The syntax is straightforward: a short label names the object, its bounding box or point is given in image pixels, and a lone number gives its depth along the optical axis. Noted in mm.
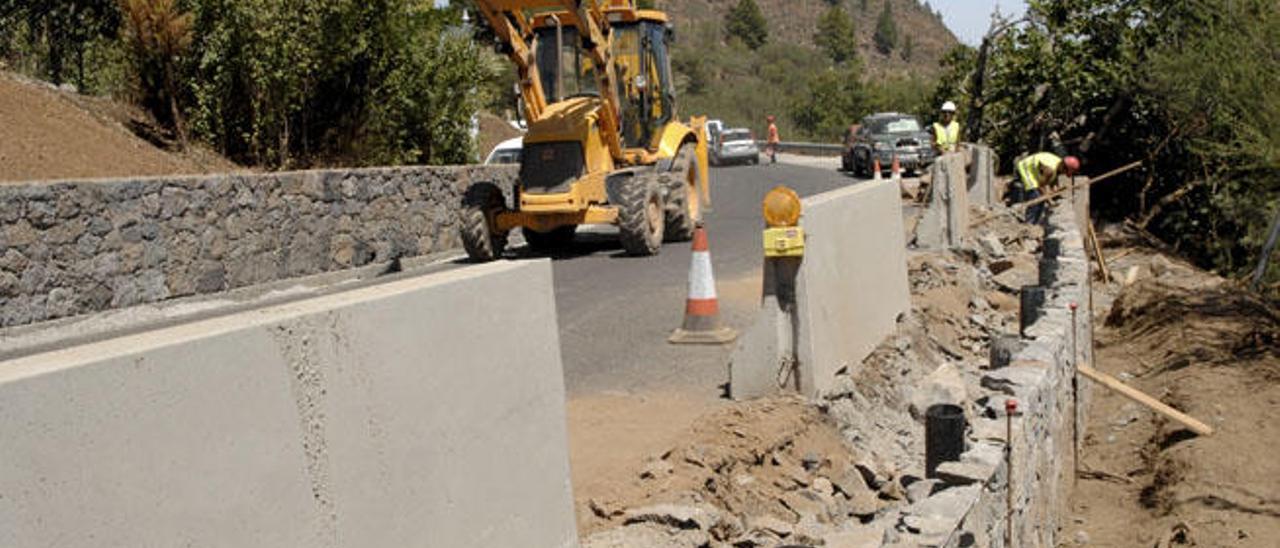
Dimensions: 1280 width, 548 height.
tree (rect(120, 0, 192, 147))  17672
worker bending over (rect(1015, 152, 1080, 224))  18844
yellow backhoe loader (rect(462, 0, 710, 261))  15336
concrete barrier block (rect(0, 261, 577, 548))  3010
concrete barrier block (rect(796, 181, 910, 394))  8375
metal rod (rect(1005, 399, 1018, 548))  5719
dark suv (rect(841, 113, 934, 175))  32562
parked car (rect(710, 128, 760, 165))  44000
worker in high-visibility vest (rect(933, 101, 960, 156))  21734
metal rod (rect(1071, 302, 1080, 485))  9578
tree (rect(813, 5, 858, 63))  108625
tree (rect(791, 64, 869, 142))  64438
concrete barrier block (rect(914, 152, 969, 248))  16672
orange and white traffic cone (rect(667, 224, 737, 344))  10080
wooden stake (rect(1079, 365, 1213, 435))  8969
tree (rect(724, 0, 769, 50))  112125
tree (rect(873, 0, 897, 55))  122062
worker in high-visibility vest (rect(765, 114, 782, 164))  46062
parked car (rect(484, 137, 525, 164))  25656
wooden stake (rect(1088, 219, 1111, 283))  17109
